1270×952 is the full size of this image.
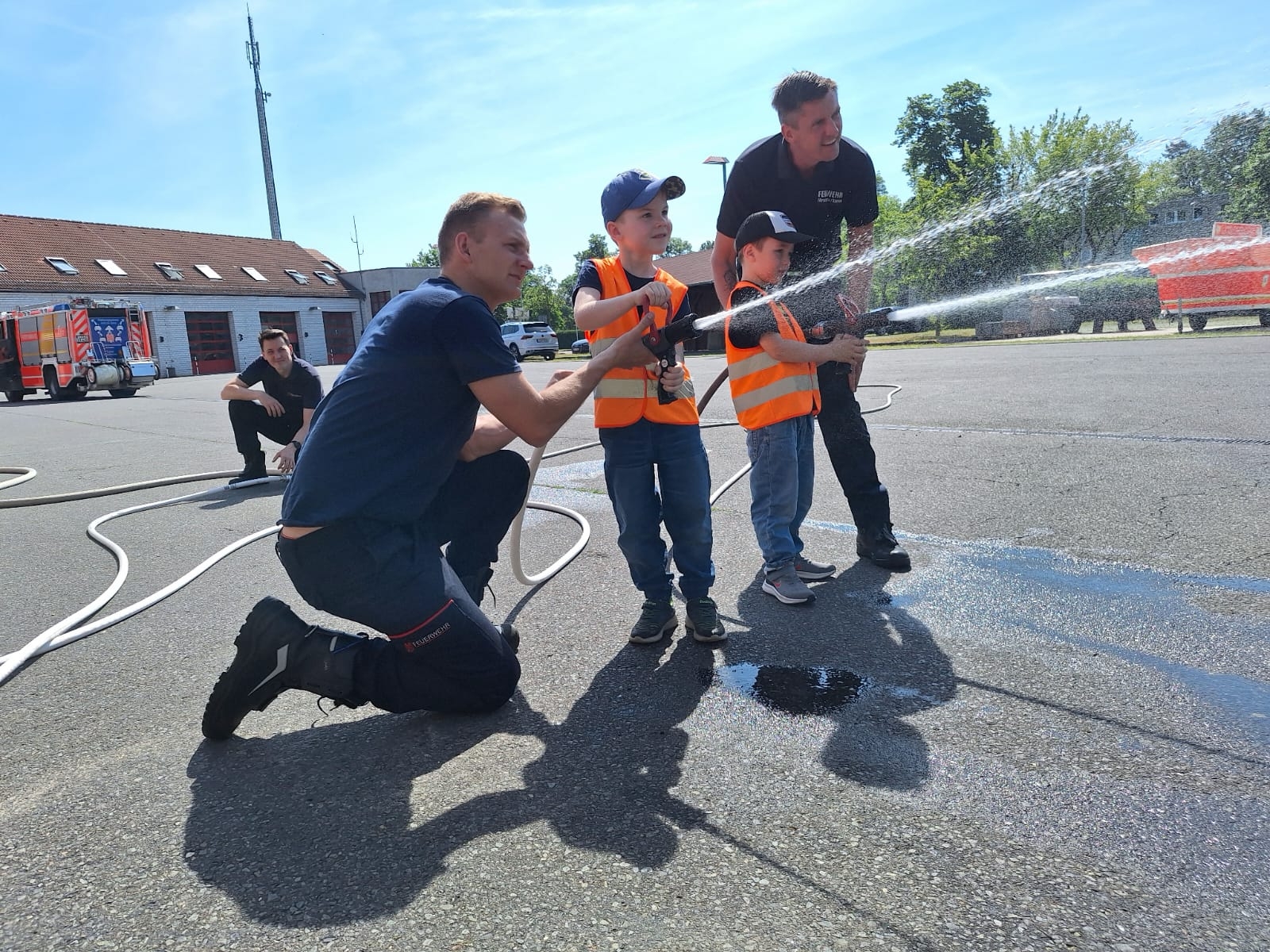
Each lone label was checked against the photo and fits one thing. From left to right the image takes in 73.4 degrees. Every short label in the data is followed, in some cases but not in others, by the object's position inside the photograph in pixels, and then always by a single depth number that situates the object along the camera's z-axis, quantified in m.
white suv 34.84
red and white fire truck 22.08
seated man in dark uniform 7.17
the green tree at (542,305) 65.81
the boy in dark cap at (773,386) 3.53
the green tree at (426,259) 91.62
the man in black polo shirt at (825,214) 3.72
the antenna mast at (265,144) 53.88
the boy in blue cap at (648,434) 3.16
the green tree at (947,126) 60.41
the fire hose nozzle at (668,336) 2.82
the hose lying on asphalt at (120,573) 3.34
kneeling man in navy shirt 2.53
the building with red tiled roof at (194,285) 38.09
